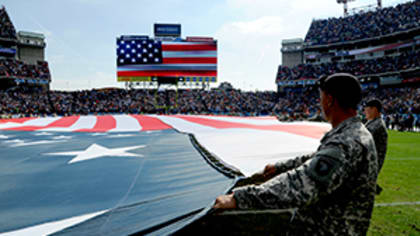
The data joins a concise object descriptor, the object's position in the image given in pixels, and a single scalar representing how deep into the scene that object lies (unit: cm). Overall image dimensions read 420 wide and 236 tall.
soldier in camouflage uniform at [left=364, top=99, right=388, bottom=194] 332
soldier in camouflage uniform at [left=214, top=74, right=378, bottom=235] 102
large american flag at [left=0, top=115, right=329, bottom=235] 199
